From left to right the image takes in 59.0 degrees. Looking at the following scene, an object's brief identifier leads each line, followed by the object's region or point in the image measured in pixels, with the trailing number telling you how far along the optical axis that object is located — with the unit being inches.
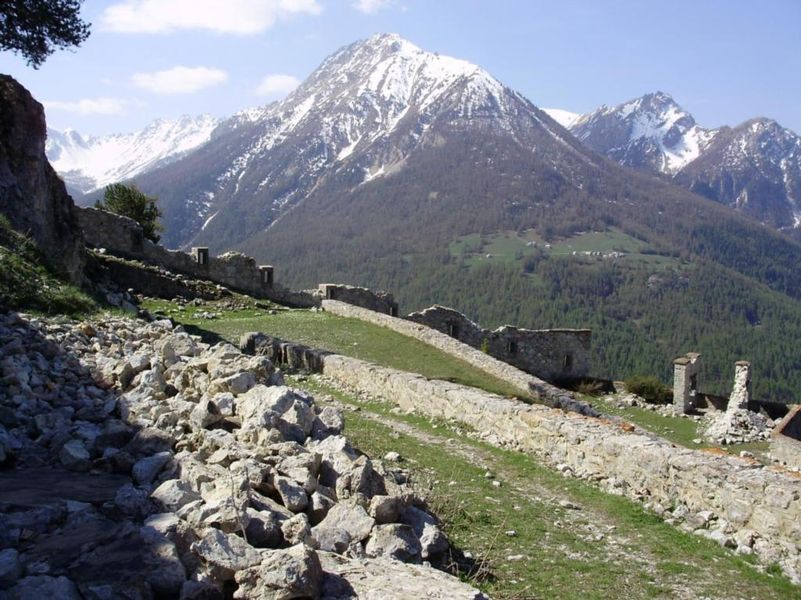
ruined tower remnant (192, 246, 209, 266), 1475.9
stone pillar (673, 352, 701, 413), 1358.3
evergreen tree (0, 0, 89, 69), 950.4
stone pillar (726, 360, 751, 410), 1250.6
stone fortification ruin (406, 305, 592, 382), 1620.3
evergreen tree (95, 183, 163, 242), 1685.5
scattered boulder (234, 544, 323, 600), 196.1
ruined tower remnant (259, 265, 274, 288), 1549.0
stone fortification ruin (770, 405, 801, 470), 895.7
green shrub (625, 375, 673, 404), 1467.8
